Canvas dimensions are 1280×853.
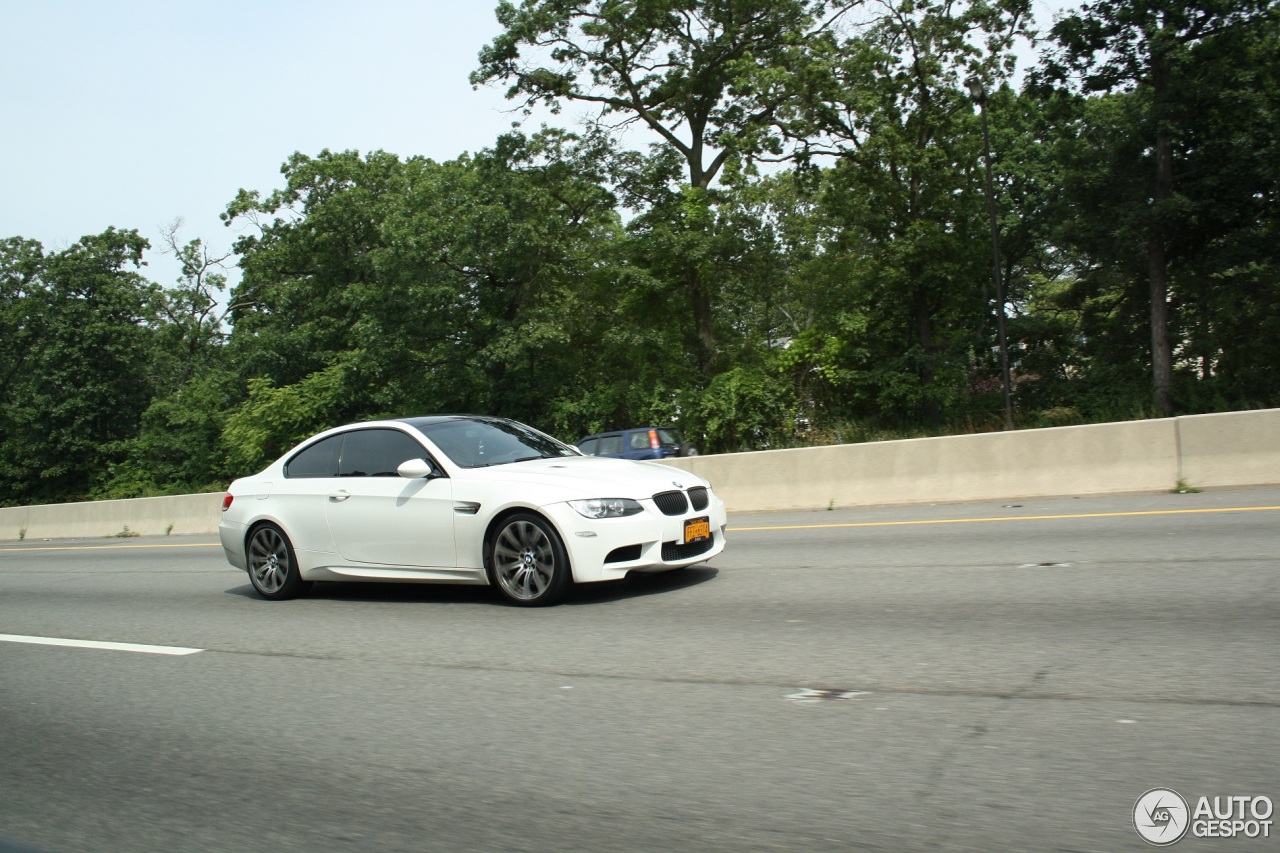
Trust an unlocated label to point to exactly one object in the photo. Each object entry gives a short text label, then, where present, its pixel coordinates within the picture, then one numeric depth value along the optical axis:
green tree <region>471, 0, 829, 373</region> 38.34
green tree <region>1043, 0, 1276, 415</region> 33.22
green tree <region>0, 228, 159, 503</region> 58.38
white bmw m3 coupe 8.03
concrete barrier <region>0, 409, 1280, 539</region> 13.16
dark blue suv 23.50
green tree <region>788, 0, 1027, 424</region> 36.94
